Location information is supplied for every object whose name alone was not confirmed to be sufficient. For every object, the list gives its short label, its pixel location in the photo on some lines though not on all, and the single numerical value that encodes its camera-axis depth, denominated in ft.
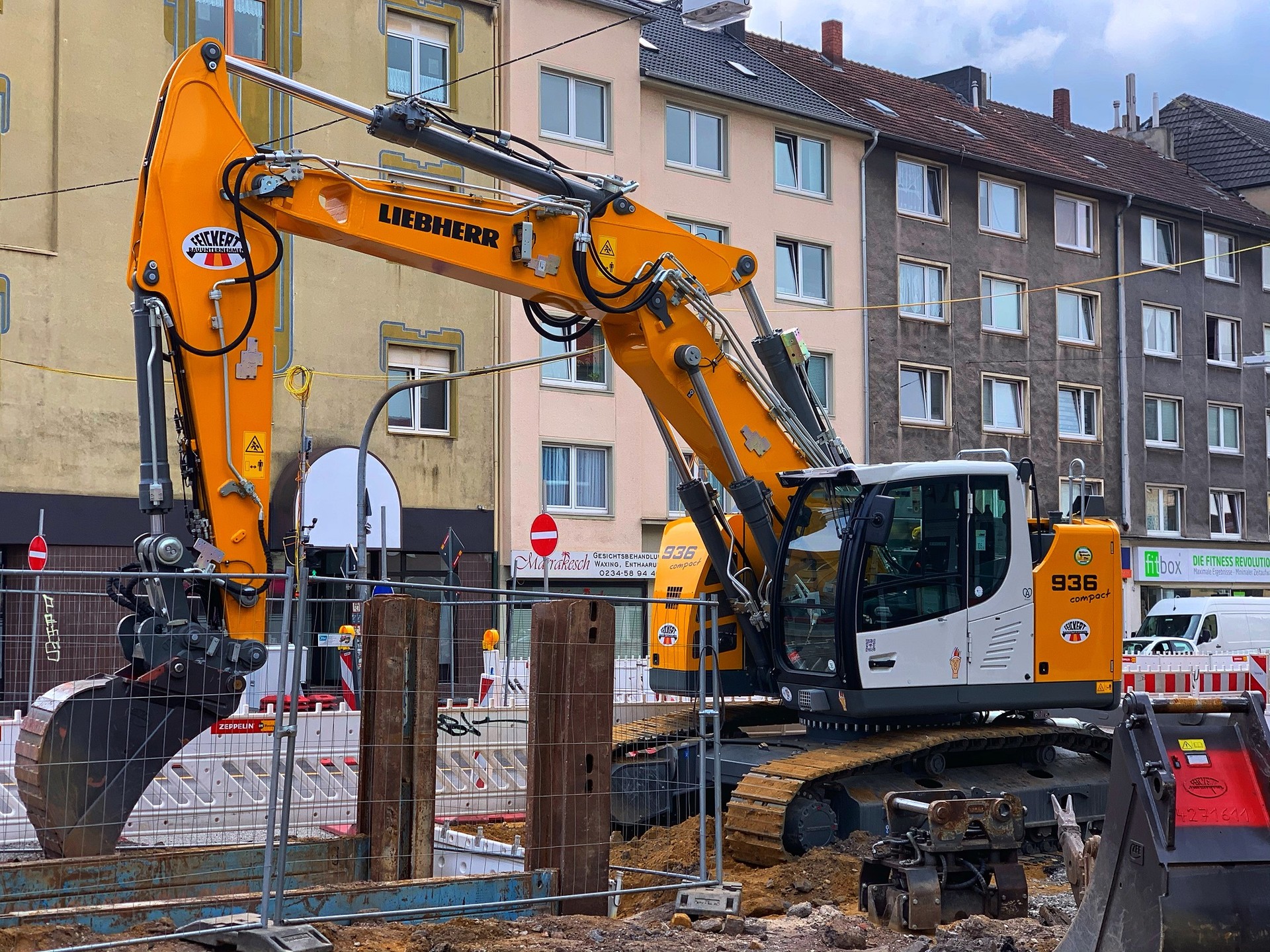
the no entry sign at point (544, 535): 65.21
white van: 113.70
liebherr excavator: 27.27
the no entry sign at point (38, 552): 63.26
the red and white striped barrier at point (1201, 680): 68.49
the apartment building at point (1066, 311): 119.34
